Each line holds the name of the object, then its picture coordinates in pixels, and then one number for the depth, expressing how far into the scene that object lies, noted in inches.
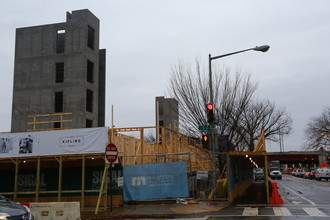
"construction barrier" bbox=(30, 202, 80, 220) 485.1
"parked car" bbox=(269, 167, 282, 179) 2432.2
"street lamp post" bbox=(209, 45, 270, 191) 666.8
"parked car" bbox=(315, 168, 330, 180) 2030.9
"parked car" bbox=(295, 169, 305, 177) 2941.2
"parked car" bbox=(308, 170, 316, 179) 2341.3
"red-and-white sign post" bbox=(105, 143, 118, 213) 554.9
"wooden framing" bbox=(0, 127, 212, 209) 679.7
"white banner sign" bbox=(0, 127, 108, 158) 651.3
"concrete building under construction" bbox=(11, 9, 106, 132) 1940.2
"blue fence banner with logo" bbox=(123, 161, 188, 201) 667.4
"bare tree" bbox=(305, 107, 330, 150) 2450.8
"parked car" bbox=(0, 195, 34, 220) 350.6
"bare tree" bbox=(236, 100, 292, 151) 1884.1
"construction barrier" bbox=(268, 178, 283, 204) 662.5
